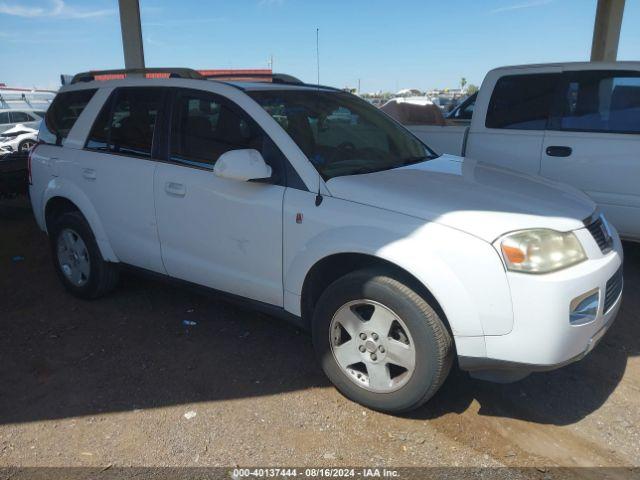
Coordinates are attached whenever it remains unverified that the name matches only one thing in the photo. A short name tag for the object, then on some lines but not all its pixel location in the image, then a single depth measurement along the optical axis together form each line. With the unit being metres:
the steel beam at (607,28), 13.08
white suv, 2.56
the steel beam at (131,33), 9.63
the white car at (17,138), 16.70
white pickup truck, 4.66
